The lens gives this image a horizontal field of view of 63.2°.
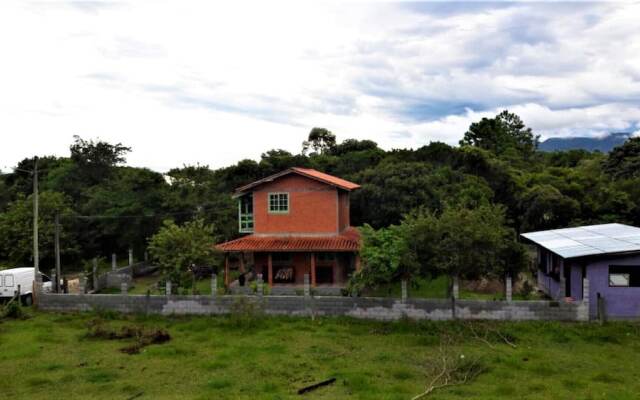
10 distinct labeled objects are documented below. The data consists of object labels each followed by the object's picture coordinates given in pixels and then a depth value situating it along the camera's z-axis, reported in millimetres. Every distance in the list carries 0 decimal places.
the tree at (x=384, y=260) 17766
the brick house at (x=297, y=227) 25453
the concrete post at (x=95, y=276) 24719
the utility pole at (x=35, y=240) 20953
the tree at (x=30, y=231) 30328
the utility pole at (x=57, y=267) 22109
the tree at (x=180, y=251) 20453
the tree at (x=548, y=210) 34906
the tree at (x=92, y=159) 41844
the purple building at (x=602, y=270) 17406
